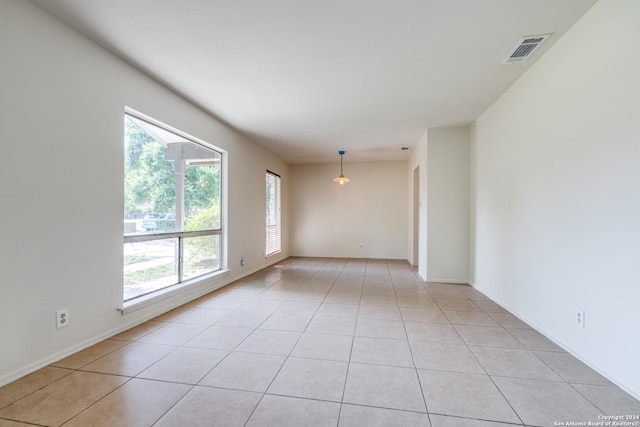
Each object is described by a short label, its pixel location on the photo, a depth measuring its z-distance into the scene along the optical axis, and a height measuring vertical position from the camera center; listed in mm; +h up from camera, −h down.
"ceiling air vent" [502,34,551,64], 2346 +1538
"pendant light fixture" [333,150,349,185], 6384 +857
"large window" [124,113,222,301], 2895 +82
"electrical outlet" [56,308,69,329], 2133 -830
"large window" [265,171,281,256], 6602 -10
